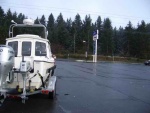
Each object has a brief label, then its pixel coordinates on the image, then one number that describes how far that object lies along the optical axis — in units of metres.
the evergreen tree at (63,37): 53.85
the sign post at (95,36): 27.35
